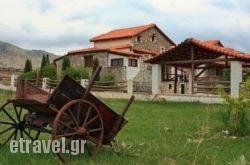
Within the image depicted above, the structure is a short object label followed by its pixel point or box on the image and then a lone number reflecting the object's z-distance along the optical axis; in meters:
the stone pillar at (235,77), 18.19
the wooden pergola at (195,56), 18.31
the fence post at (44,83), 24.10
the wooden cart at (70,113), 5.50
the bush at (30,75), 27.23
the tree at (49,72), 28.74
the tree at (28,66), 30.29
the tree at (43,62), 30.75
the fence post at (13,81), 26.04
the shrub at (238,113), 8.81
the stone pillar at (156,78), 20.95
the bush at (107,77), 27.13
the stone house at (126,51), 30.34
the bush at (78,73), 27.65
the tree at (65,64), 30.42
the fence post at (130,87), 21.11
